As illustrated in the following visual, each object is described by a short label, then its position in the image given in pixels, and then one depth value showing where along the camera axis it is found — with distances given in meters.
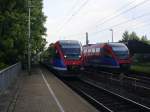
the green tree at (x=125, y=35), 59.75
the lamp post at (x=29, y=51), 14.13
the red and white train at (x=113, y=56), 13.23
